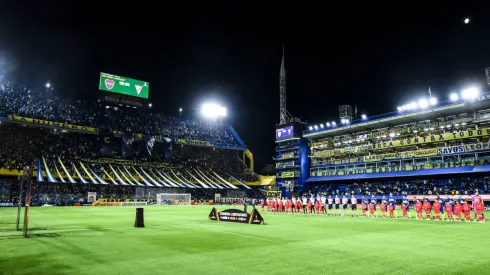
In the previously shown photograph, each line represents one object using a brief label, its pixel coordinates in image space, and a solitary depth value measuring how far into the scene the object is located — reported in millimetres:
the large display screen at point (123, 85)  70500
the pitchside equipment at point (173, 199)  63469
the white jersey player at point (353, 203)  33181
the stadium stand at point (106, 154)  57125
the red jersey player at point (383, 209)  29297
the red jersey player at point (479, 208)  23922
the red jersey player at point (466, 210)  24195
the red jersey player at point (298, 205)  36419
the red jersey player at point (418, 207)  26625
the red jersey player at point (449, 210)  25420
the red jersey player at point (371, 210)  30378
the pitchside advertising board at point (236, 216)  21875
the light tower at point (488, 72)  51484
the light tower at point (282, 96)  77625
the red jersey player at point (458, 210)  24766
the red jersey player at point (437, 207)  25672
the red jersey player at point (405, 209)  28047
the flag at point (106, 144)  65675
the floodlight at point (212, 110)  89119
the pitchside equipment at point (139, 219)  19594
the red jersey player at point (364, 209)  31250
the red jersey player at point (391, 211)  28469
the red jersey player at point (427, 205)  26550
